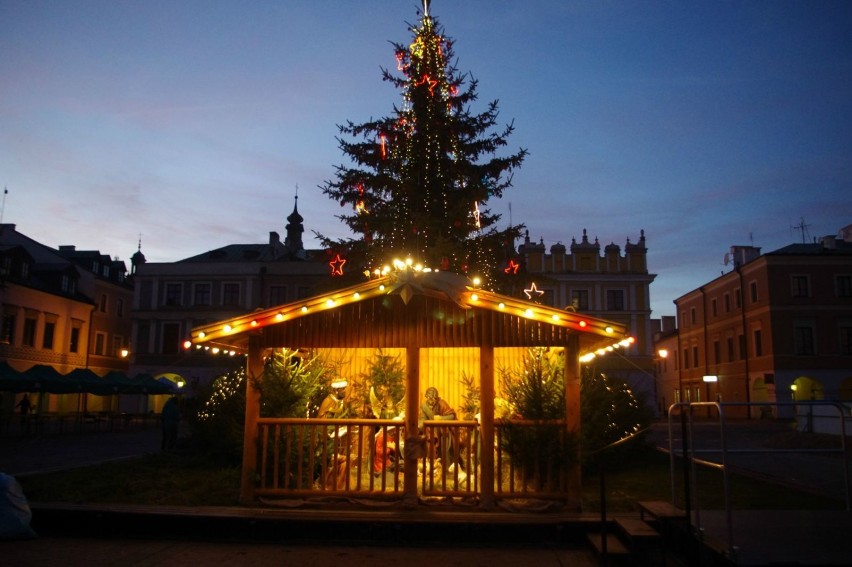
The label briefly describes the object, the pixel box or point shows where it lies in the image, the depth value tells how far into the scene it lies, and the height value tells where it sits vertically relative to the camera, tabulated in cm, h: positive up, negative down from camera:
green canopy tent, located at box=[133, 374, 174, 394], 3247 -4
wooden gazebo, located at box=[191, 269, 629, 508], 942 +80
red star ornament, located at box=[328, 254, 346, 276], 1630 +295
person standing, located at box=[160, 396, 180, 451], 1925 -107
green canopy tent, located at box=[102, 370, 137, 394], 3061 +3
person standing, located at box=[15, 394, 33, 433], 3309 -116
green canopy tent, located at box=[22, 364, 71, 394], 2603 +7
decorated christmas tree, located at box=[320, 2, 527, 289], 1812 +583
